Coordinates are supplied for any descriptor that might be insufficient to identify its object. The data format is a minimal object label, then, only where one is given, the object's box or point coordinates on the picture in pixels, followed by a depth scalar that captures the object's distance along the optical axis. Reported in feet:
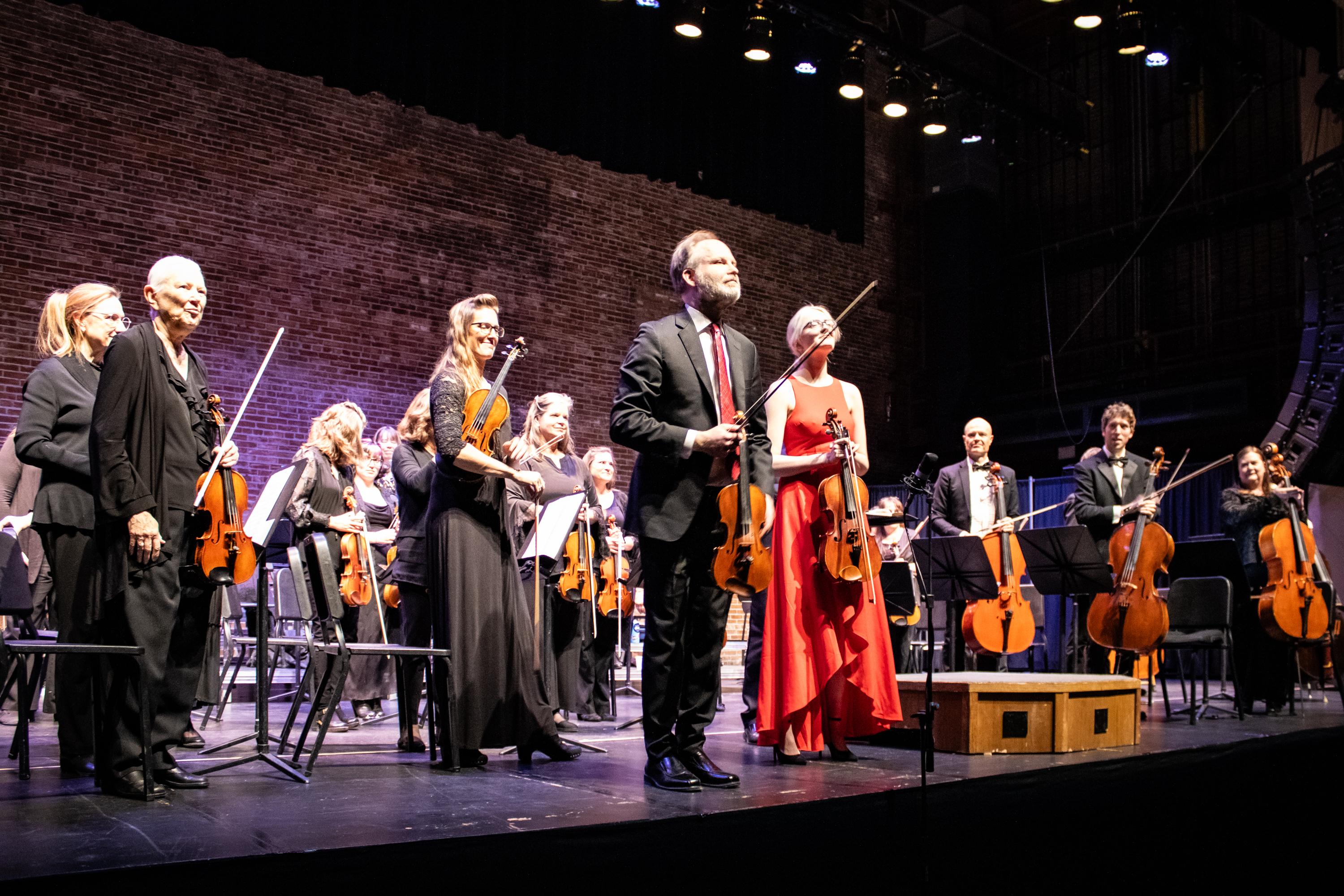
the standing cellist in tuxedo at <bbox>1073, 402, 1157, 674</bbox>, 20.98
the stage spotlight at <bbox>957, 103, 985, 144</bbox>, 41.34
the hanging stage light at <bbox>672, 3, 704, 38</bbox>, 31.40
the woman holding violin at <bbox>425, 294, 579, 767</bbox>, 12.73
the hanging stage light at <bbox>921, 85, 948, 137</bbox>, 38.88
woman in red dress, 12.96
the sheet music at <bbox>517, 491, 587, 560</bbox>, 17.10
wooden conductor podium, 14.07
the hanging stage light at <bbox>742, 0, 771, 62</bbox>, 32.83
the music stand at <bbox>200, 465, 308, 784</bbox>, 12.48
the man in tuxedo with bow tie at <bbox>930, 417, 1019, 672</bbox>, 20.97
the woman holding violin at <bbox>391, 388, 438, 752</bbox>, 14.47
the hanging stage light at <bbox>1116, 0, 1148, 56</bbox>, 30.68
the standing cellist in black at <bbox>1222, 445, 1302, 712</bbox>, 21.95
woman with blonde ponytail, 11.97
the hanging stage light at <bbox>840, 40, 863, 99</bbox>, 35.96
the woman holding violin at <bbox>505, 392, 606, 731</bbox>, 18.42
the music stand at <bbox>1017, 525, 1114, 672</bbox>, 18.78
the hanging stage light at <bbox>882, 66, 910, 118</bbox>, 37.27
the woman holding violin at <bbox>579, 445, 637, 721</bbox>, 22.00
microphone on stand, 12.82
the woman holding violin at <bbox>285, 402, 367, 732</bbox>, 18.21
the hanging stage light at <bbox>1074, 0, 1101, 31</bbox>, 31.37
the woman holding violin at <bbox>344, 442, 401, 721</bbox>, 20.29
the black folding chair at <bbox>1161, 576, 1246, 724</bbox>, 20.72
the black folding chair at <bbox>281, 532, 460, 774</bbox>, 12.35
